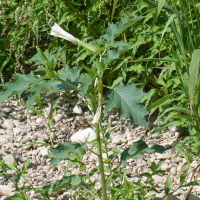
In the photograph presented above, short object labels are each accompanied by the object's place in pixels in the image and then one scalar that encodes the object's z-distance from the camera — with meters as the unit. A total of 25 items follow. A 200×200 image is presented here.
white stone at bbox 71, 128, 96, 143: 4.72
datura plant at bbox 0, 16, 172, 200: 2.09
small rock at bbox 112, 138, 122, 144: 4.62
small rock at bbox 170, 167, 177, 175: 3.90
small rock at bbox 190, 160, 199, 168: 4.00
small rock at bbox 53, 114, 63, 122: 5.29
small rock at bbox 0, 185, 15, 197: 3.63
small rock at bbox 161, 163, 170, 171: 3.97
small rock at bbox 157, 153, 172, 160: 4.19
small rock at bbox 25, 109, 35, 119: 5.33
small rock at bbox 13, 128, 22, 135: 4.91
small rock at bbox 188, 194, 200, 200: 3.40
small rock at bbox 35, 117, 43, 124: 5.20
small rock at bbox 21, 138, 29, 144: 4.72
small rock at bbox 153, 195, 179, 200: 3.43
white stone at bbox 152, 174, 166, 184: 3.79
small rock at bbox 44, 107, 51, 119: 5.38
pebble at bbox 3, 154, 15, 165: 4.24
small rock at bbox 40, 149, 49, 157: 4.42
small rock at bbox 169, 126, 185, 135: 4.65
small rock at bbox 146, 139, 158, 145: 4.47
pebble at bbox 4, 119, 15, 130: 5.04
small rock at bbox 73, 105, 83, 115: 5.39
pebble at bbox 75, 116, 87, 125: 5.15
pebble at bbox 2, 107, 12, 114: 5.38
